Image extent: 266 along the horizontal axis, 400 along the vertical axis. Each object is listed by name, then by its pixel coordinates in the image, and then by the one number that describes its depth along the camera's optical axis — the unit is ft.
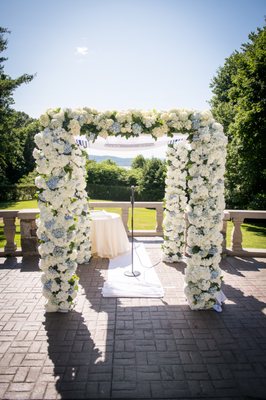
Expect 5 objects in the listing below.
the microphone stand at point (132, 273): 24.42
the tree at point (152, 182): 87.76
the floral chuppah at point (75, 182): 16.90
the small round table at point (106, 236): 29.17
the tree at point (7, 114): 52.31
